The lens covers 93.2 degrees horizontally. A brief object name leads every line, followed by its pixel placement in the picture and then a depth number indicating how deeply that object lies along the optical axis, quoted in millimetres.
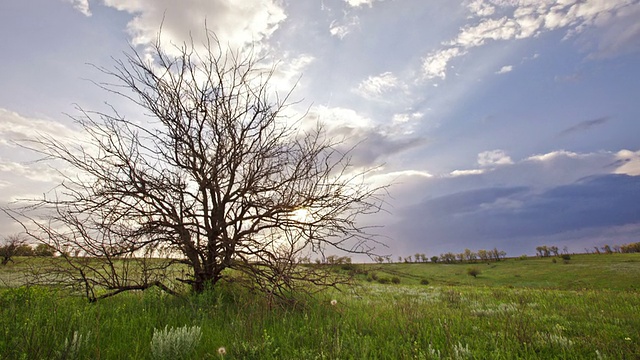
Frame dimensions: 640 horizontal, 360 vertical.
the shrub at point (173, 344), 3676
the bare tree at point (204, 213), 6582
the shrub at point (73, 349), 3410
